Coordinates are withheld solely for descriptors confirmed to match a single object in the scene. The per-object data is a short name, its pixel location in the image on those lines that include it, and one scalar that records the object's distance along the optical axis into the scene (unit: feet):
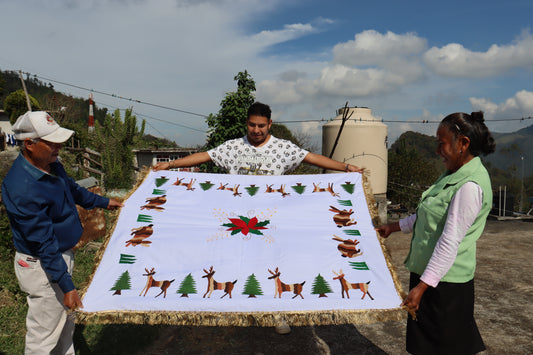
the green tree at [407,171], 108.17
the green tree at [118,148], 53.93
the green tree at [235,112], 33.55
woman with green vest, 7.34
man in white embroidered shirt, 13.34
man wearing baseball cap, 7.98
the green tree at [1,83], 141.38
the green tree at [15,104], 127.44
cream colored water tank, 39.40
